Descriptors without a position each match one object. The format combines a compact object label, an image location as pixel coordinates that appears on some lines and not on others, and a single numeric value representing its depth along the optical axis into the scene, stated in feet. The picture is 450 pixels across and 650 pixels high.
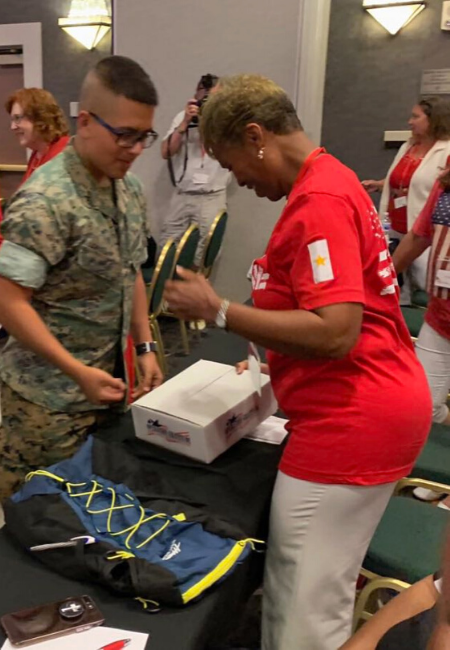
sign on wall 14.48
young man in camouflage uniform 4.06
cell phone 2.92
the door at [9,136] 18.61
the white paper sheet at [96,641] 2.90
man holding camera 13.08
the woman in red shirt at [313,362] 3.56
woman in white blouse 12.16
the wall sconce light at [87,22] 16.97
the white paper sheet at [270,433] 4.87
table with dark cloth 3.11
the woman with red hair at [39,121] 9.38
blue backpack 3.21
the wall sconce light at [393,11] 14.48
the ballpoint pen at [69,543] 3.36
